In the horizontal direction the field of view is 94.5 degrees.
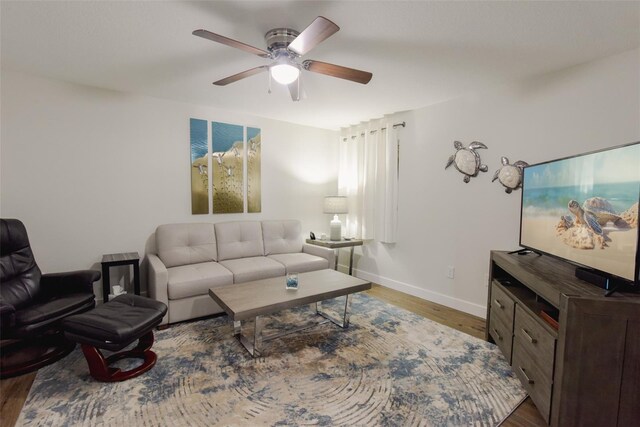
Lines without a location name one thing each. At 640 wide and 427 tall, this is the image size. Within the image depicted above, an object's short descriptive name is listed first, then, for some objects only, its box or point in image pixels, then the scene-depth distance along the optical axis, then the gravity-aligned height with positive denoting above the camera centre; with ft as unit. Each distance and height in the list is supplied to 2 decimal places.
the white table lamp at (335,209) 14.13 -0.72
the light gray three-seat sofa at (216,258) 9.16 -2.59
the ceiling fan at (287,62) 5.86 +2.87
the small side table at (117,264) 9.36 -2.35
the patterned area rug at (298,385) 5.48 -4.12
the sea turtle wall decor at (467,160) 10.11 +1.27
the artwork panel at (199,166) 11.93 +1.09
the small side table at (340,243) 13.38 -2.26
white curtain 12.91 +0.75
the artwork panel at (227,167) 12.43 +1.13
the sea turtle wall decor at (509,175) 9.03 +0.68
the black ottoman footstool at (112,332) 6.09 -2.94
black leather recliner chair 6.50 -2.76
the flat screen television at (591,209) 4.70 -0.22
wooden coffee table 7.23 -2.73
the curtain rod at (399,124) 12.41 +2.98
